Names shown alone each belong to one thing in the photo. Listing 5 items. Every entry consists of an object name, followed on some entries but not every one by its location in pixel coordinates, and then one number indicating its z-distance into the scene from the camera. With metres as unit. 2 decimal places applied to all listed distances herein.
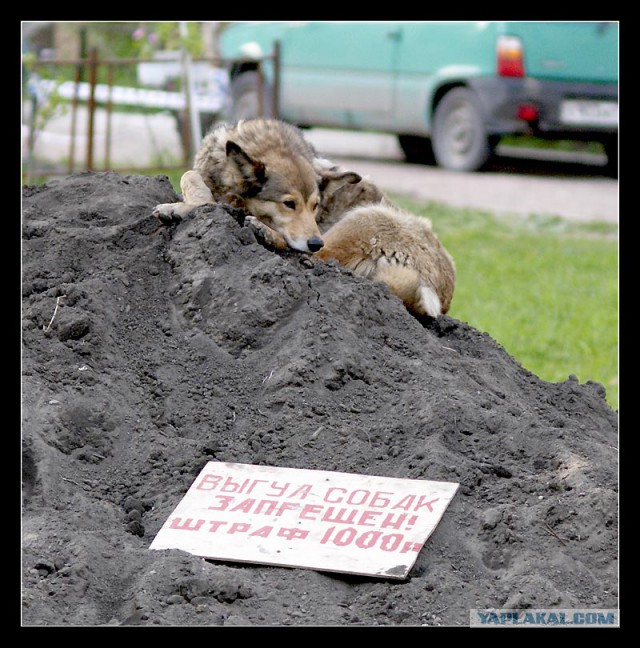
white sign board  4.14
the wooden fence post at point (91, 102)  12.60
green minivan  14.15
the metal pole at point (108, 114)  13.05
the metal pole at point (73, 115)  13.09
